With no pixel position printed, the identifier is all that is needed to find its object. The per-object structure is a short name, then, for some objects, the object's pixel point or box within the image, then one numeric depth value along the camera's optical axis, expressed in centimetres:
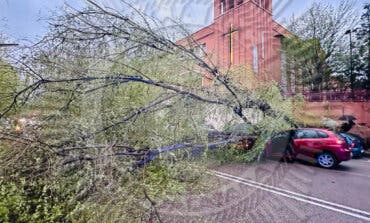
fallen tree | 281
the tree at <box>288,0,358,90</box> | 1069
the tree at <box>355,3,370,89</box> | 990
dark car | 765
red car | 580
